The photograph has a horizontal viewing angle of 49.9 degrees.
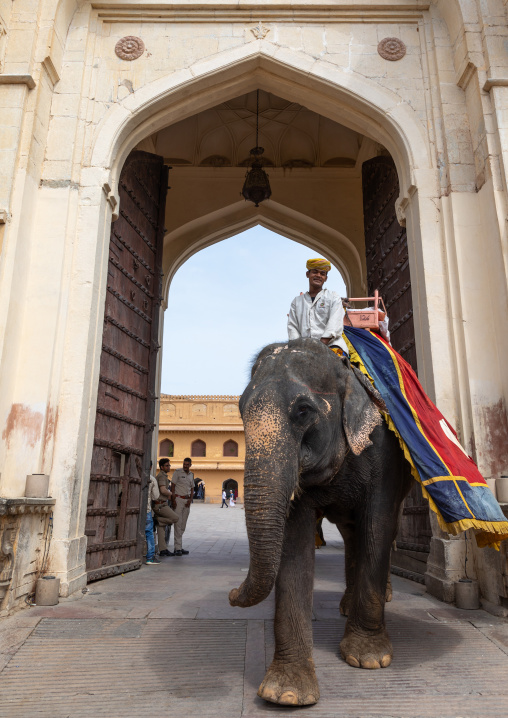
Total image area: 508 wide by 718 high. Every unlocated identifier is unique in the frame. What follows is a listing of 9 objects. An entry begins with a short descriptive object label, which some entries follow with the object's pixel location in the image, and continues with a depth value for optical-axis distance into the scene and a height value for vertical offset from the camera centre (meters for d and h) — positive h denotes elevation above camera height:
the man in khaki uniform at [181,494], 8.55 +0.09
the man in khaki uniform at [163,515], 7.81 -0.21
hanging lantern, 8.93 +4.99
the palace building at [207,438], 35.81 +4.03
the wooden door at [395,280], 5.90 +2.81
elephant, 2.34 +0.06
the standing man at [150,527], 7.12 -0.35
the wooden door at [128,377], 5.82 +1.45
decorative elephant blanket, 3.04 +0.28
